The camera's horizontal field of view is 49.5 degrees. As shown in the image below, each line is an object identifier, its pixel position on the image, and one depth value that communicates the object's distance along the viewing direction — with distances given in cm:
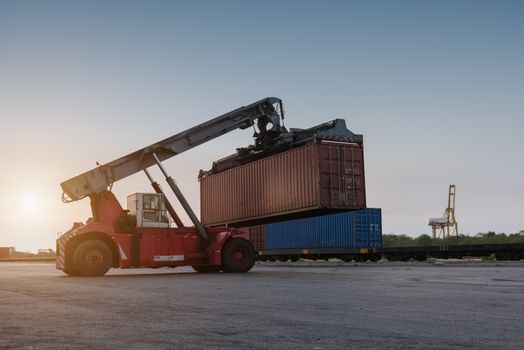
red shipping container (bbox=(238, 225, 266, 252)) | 3906
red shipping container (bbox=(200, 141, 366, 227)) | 1934
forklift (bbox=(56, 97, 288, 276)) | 1731
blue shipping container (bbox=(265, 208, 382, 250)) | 3253
